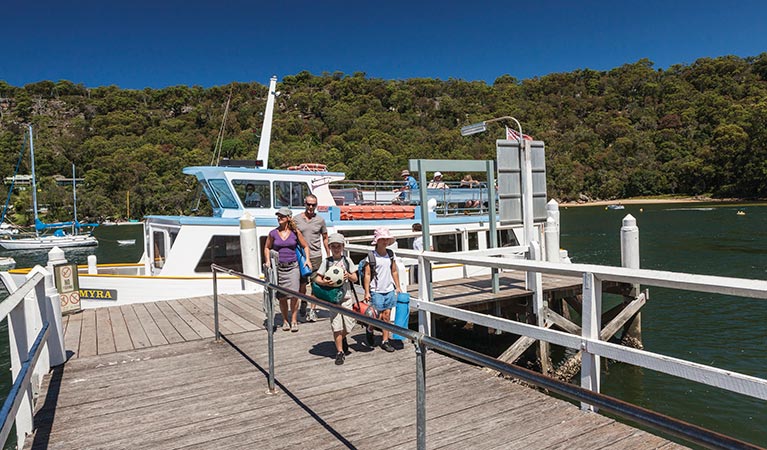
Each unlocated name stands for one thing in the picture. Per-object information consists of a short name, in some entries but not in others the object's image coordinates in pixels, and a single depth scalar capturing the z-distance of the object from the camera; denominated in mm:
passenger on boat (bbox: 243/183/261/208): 12188
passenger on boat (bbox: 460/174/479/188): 14922
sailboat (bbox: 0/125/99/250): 48312
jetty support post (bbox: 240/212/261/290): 9578
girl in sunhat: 5863
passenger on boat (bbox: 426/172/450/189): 15069
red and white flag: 9461
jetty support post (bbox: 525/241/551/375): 8422
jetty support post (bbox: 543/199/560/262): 10203
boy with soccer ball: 5652
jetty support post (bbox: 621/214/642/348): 9656
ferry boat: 10102
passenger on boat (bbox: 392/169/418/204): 15195
